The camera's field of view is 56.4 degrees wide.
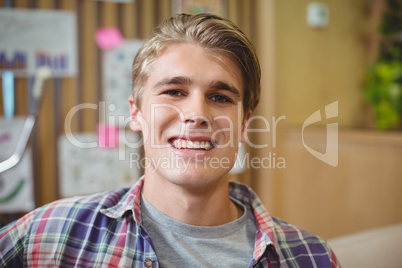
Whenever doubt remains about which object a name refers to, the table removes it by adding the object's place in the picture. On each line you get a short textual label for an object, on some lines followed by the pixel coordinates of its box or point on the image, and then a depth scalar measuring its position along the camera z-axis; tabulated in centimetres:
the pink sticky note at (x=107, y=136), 211
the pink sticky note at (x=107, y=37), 205
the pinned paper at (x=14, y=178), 193
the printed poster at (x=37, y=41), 190
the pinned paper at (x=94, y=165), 205
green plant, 223
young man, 96
